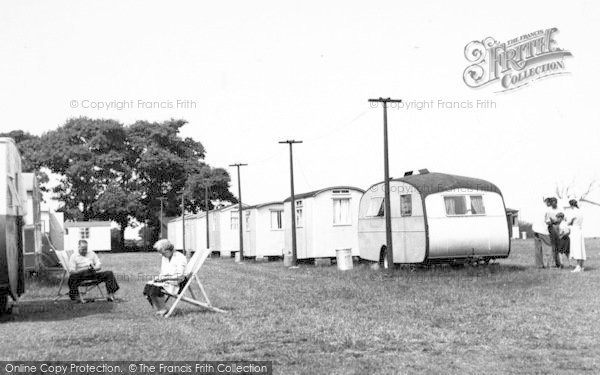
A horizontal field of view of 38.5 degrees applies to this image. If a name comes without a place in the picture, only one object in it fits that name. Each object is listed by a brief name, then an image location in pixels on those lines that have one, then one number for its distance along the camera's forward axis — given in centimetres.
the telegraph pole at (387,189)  2119
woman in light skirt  1786
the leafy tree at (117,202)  5934
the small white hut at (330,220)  2836
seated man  1416
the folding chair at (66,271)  1439
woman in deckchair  1146
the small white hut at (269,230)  3478
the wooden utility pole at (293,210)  2800
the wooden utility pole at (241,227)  3635
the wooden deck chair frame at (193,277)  1116
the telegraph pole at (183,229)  5189
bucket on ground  2356
